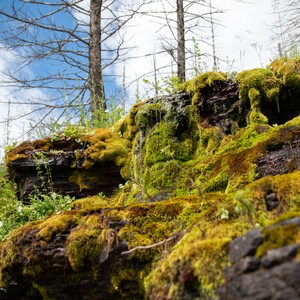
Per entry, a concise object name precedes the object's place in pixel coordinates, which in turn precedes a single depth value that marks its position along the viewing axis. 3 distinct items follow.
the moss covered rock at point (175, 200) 2.10
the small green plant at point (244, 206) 2.05
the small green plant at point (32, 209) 4.88
